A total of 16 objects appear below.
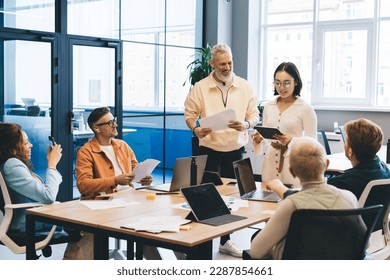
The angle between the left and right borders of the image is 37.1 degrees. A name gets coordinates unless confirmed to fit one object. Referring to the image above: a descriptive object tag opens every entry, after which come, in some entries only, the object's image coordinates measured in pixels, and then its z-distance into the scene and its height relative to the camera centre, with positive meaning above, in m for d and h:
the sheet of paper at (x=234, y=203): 3.34 -0.63
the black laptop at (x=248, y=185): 3.63 -0.57
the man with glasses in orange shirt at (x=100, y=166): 3.70 -0.48
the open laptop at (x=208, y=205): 2.99 -0.57
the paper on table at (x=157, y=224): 2.74 -0.63
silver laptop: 3.71 -0.49
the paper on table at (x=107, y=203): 3.29 -0.63
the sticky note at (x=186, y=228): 2.79 -0.63
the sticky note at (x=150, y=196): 3.58 -0.62
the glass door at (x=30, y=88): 5.79 +0.07
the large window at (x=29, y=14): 5.73 +0.82
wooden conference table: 2.64 -0.64
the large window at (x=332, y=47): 8.16 +0.76
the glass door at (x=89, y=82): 6.45 +0.16
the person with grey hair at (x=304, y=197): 2.44 -0.42
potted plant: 7.97 +0.40
